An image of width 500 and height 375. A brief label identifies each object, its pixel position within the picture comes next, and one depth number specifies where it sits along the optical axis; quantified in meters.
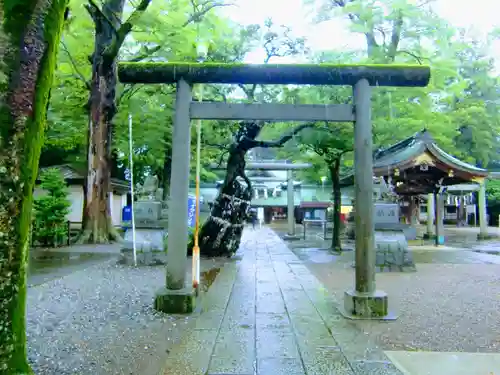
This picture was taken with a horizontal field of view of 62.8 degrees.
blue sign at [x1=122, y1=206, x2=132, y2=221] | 24.78
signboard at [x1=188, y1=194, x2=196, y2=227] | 15.23
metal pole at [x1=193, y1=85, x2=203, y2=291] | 6.42
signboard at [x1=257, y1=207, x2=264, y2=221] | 41.40
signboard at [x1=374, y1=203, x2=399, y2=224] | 10.42
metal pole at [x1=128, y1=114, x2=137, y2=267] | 10.41
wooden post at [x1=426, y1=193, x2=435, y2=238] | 21.02
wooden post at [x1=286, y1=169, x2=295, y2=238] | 23.05
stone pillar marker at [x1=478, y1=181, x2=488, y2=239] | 20.91
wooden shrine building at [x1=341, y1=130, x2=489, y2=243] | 13.54
